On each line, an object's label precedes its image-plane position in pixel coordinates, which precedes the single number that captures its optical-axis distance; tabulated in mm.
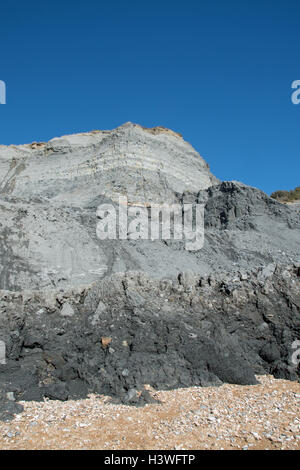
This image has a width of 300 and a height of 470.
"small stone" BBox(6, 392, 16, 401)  5024
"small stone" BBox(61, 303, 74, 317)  6422
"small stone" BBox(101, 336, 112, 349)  5957
